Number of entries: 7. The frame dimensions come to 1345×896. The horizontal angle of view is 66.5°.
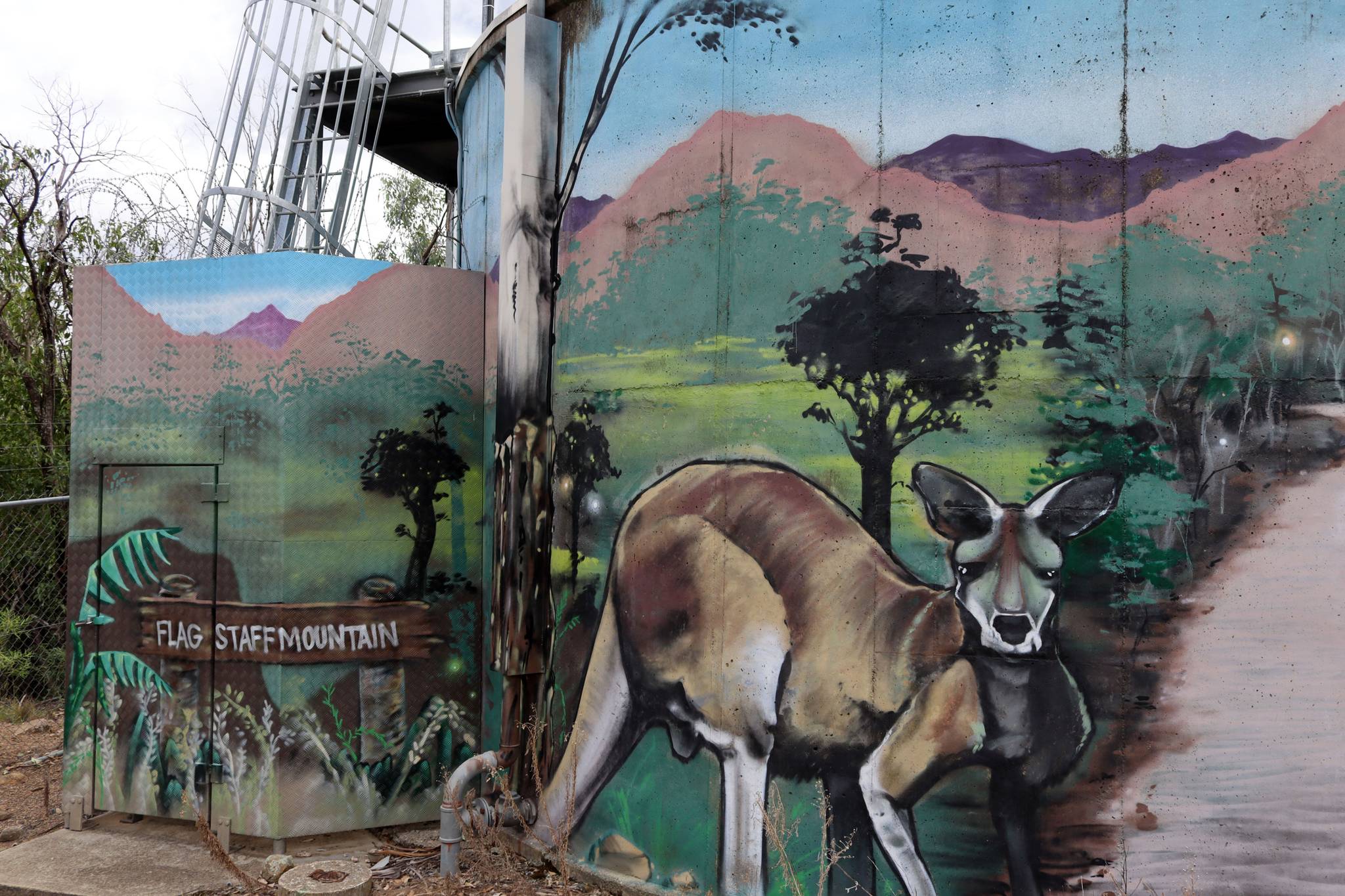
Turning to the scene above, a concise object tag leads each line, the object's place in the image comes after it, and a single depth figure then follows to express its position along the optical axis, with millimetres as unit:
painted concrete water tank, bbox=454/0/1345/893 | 4434
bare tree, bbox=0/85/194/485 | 13609
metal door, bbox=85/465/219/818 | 6961
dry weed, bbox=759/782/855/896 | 4895
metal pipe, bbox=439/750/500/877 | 6164
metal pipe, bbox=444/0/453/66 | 9281
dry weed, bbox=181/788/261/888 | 4434
